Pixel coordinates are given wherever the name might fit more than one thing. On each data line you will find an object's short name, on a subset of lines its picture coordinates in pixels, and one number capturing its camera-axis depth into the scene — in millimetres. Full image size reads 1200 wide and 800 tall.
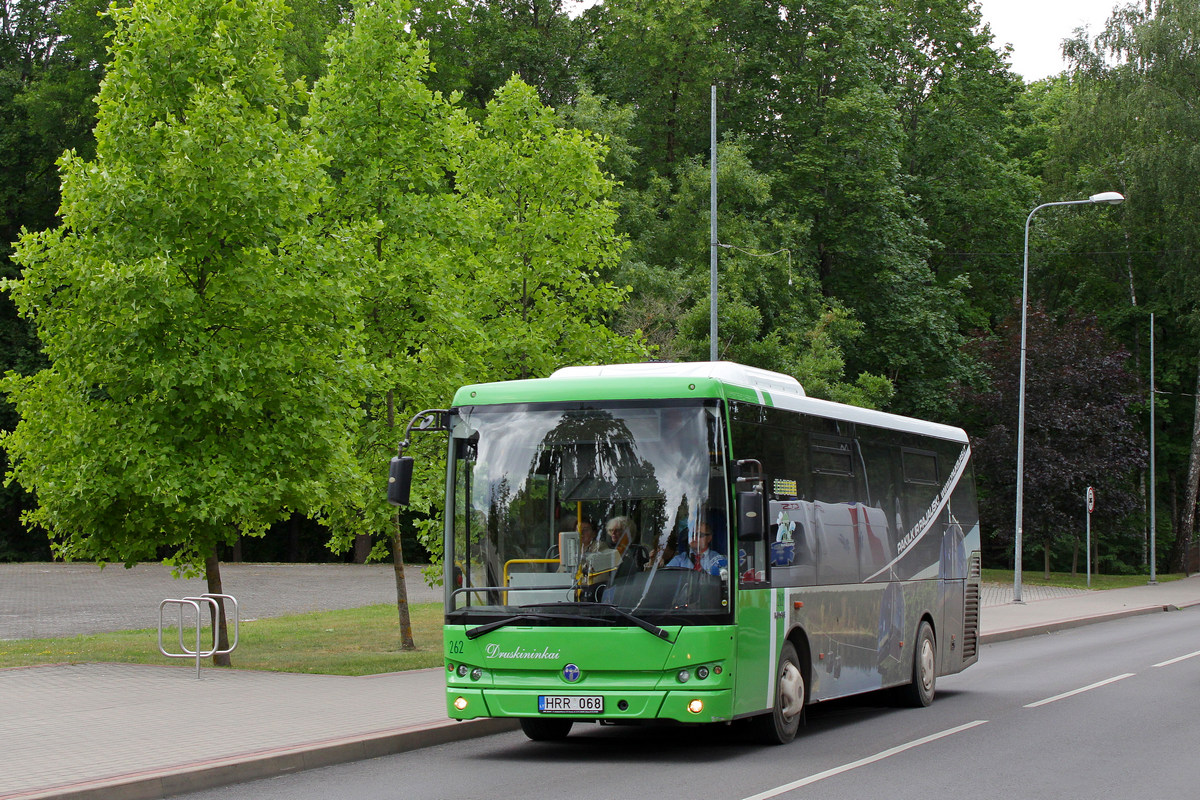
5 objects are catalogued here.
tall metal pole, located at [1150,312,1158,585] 47469
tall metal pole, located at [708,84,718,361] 23703
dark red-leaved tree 44844
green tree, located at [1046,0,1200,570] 47812
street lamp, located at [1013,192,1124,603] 31297
